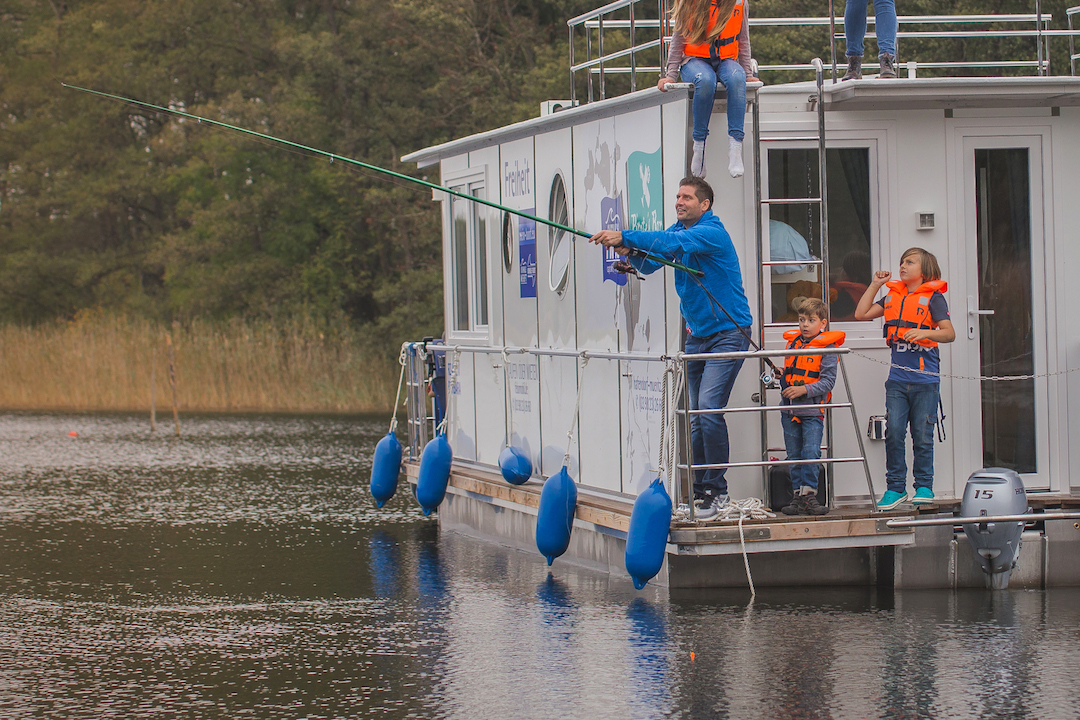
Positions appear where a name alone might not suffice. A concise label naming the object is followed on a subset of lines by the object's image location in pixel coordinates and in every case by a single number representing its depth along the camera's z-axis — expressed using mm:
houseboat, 18719
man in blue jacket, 17766
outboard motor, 17875
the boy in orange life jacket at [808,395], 17984
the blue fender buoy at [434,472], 24141
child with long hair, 18156
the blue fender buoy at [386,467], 26531
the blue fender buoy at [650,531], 16953
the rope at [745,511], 17672
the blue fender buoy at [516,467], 22516
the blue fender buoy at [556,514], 19391
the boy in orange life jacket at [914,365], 18453
